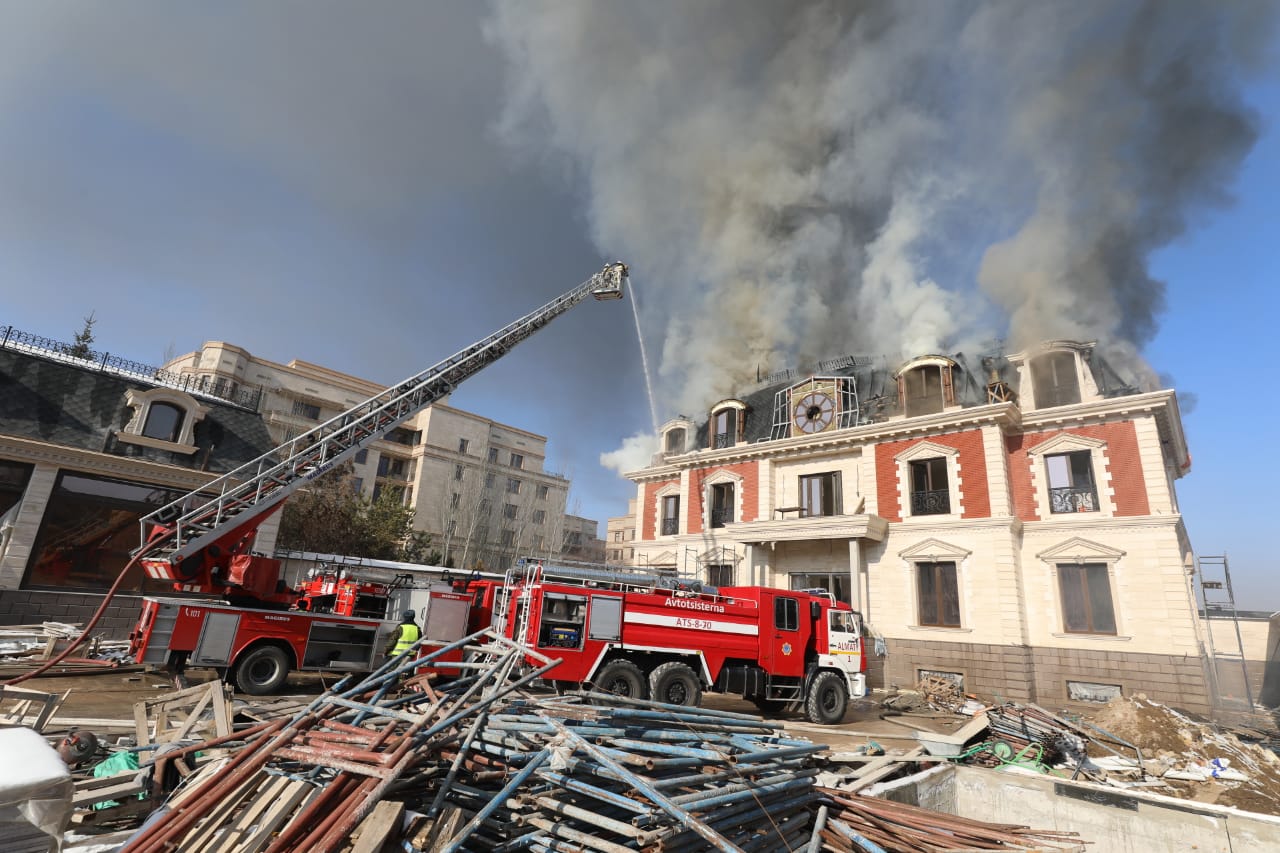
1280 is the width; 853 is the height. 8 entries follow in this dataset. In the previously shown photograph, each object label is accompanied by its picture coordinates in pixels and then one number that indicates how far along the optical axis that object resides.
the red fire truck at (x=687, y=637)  12.10
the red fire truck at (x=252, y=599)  11.29
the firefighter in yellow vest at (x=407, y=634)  11.36
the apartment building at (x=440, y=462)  44.47
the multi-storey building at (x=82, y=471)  17.27
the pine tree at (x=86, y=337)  40.90
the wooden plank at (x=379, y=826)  3.91
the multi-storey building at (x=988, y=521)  18.23
